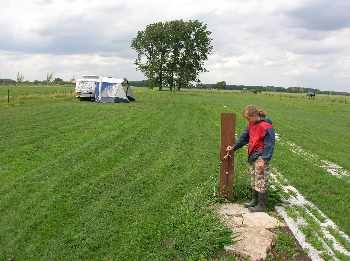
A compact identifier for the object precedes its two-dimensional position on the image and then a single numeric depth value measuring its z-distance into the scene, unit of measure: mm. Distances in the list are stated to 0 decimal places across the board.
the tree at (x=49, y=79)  97988
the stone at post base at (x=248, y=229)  6492
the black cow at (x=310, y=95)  81988
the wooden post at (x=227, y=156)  8781
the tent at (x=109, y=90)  40031
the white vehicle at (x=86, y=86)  40781
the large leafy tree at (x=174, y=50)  80500
